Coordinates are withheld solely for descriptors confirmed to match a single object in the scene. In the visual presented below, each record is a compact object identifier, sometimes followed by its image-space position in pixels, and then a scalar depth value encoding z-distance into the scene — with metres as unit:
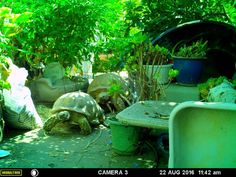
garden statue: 5.71
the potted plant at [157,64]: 3.74
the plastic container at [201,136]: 1.50
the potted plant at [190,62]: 4.12
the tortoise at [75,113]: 4.20
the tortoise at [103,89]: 5.35
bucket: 3.45
